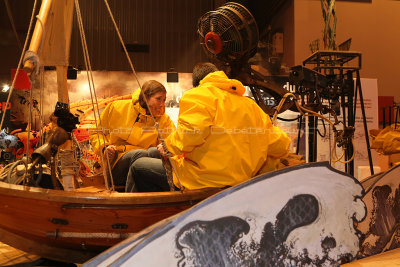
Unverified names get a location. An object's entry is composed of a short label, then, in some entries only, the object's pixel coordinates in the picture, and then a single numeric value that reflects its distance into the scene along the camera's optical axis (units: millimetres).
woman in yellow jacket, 2303
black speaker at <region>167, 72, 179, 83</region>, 4086
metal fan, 2303
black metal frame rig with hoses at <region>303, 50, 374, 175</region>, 2910
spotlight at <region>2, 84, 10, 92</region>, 4233
